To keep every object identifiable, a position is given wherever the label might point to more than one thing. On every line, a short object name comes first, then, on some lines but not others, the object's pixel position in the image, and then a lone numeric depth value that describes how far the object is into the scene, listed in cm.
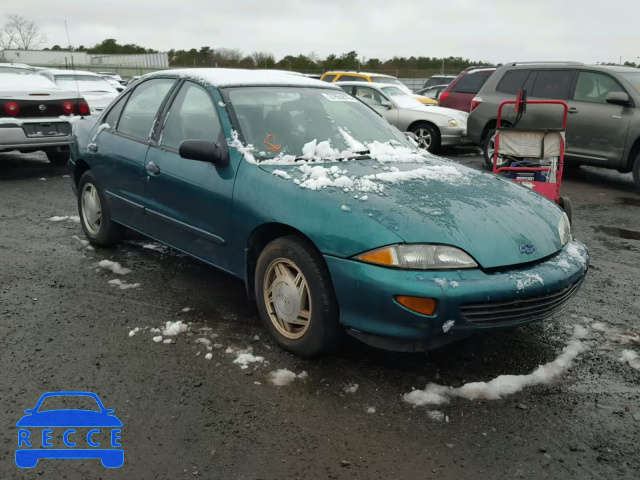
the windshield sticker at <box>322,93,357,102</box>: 429
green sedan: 279
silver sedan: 1159
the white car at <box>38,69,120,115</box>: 1118
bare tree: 4364
